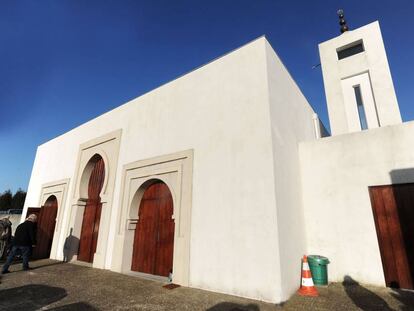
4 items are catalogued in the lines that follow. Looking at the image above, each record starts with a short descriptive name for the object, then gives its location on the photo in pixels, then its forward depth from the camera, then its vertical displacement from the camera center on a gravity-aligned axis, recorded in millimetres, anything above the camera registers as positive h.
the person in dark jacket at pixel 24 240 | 7271 -517
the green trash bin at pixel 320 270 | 5625 -998
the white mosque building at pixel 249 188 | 5199 +971
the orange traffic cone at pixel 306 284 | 5086 -1228
